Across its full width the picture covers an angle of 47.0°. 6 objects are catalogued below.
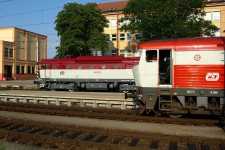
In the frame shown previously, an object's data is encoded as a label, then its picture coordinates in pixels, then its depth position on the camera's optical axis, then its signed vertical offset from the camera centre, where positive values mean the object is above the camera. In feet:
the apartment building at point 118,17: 155.75 +32.87
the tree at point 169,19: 90.58 +19.36
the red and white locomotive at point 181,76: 36.52 -0.54
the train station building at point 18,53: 193.98 +15.54
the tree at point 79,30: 119.03 +20.50
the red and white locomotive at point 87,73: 90.68 -0.22
